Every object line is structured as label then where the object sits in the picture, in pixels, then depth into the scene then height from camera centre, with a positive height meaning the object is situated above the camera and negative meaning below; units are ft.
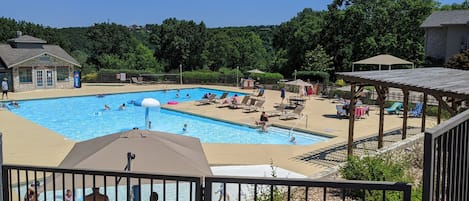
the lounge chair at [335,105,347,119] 62.75 -5.79
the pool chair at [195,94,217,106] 79.51 -5.63
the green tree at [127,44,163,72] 159.74 +3.11
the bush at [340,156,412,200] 21.56 -5.04
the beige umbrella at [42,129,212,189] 18.47 -3.84
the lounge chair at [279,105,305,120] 62.34 -6.40
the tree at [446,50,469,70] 69.13 +1.91
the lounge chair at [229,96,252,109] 72.96 -5.69
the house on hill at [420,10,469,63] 100.27 +9.48
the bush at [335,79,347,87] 95.96 -2.61
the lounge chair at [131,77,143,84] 117.44 -3.01
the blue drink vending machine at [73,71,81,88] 106.32 -2.63
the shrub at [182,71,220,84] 117.39 -1.87
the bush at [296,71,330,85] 104.73 -1.11
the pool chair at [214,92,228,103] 82.12 -5.04
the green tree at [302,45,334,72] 120.78 +3.17
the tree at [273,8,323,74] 135.13 +10.42
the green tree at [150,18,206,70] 167.12 +10.17
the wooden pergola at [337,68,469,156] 27.27 -0.76
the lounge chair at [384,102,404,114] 66.91 -5.53
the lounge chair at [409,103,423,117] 63.40 -5.71
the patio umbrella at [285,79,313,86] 83.25 -2.28
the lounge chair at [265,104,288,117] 65.67 -6.29
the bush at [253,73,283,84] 110.53 -1.81
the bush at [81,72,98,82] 122.11 -2.54
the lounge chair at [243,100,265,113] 69.15 -6.00
